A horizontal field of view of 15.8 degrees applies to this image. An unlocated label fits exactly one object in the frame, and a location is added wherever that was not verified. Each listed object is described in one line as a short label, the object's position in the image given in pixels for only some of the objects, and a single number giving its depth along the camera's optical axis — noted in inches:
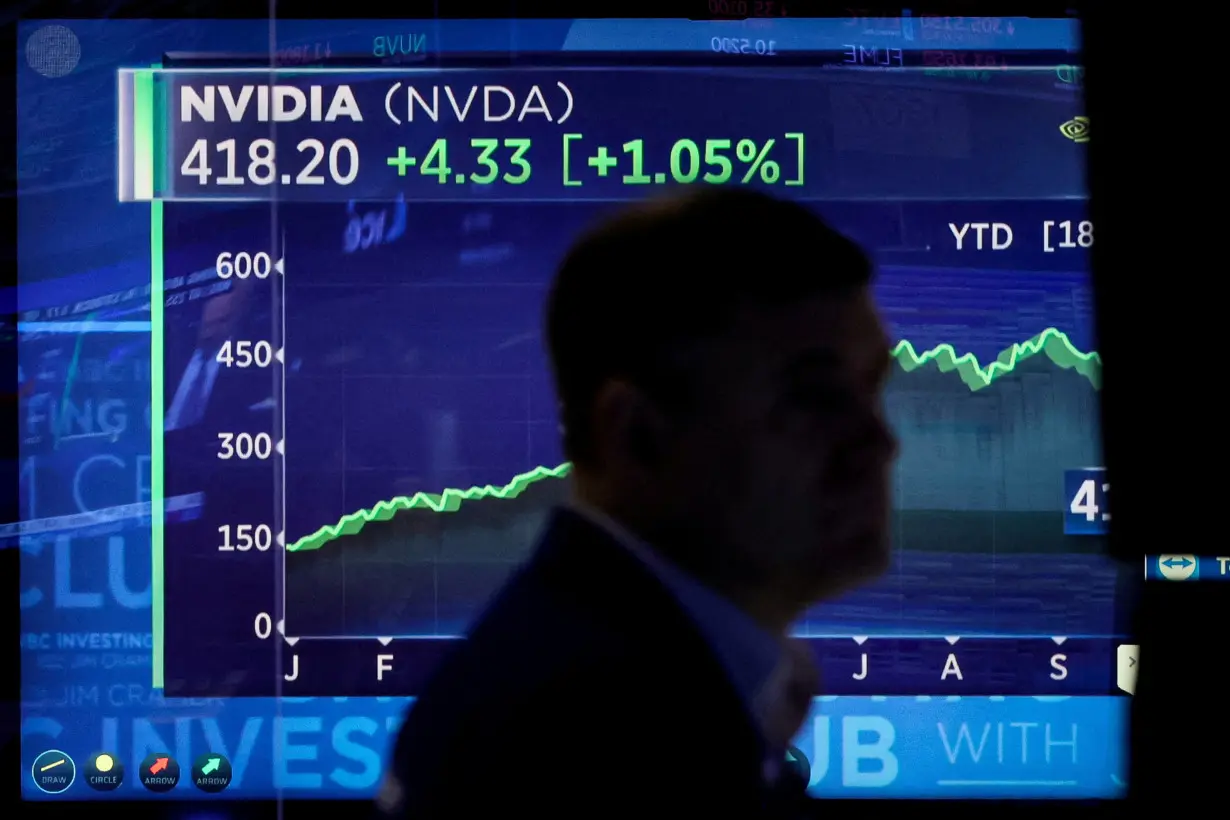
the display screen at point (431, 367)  168.2
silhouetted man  95.4
